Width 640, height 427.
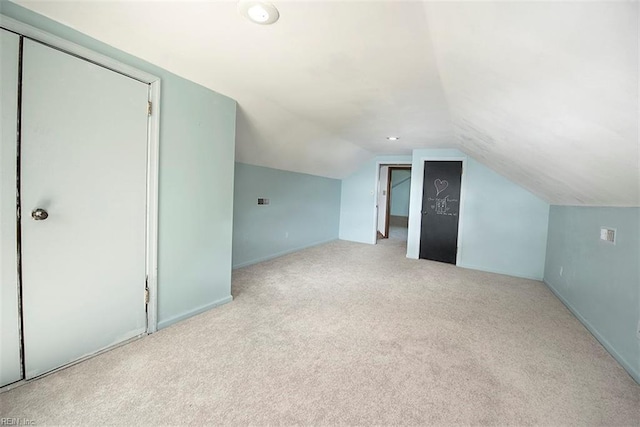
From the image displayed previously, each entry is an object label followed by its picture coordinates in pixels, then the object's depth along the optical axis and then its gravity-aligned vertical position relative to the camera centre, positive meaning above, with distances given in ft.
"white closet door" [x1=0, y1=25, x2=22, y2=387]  4.61 -0.33
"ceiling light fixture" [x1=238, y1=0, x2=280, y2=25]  4.44 +3.10
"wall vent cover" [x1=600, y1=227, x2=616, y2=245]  7.30 -0.59
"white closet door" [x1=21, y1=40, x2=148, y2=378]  5.01 -0.36
